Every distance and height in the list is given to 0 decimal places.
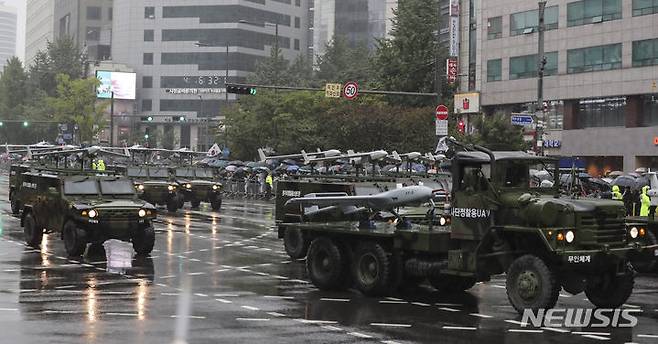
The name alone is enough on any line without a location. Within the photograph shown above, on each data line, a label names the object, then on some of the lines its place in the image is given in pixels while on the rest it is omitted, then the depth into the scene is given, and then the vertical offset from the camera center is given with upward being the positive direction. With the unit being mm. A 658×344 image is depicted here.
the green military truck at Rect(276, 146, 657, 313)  13461 -1040
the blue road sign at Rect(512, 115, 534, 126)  33594 +2373
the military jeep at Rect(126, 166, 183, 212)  37406 -535
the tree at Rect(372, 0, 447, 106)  66375 +9464
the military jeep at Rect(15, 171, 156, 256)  20859 -960
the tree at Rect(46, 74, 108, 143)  93281 +6946
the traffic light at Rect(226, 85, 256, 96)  39731 +3936
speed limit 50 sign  41531 +4175
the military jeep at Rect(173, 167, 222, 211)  39938 -570
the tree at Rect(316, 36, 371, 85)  110256 +15282
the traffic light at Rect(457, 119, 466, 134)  56303 +3498
